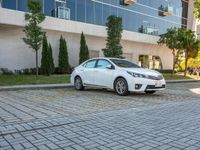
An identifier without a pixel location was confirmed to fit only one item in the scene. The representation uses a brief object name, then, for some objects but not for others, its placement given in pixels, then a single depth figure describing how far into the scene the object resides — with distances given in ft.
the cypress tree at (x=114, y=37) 74.38
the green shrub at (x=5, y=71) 62.80
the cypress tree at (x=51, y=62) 67.46
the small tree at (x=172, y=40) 90.04
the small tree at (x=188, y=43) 89.40
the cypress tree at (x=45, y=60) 66.44
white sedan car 33.04
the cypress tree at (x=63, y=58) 72.49
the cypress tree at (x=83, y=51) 76.07
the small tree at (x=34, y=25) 52.24
